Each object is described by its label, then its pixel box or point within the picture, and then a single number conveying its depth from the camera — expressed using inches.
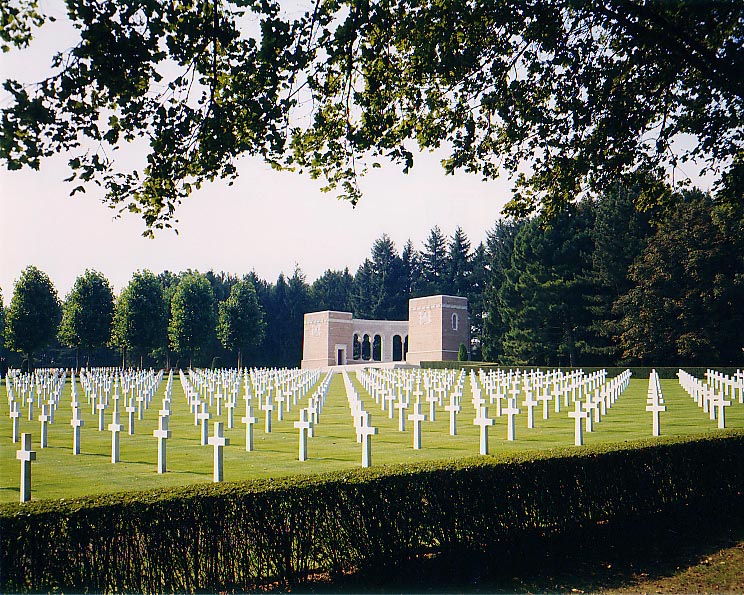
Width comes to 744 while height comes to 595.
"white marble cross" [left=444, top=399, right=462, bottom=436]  545.5
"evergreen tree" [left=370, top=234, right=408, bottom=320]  3286.7
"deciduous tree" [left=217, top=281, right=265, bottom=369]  2326.5
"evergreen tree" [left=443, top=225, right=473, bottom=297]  3186.5
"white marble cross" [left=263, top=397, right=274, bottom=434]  555.5
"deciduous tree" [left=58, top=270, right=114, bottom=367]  1955.0
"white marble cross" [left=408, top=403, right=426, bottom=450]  456.8
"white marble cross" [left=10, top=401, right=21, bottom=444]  486.9
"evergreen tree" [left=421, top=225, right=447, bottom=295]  3257.9
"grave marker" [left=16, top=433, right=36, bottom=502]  278.0
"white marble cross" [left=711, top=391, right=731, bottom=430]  538.9
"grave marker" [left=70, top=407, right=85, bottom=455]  429.7
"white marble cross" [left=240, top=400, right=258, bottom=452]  454.6
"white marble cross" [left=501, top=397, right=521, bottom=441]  503.8
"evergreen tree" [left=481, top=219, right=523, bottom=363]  2351.1
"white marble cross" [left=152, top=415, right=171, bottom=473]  356.5
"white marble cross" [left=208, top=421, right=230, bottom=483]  319.0
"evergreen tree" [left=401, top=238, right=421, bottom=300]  3356.3
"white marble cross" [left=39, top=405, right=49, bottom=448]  465.7
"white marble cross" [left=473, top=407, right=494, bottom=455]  404.2
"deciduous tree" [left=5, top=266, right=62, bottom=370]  1745.8
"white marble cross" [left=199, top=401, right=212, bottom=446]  468.2
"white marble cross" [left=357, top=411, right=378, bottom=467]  337.7
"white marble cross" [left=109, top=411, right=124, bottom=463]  406.6
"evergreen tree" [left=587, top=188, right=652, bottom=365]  1758.1
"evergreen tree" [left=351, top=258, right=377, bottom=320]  3316.9
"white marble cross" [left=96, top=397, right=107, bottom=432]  538.6
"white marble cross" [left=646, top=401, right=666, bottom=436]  507.5
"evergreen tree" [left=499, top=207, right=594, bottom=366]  1866.4
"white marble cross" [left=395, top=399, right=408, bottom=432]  537.3
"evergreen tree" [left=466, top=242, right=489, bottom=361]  2810.0
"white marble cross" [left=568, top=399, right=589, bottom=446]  450.2
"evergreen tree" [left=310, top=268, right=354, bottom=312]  3476.9
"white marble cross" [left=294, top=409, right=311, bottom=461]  396.8
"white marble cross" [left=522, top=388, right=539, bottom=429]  589.9
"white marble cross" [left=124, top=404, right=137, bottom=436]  527.1
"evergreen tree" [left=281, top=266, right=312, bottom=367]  3265.3
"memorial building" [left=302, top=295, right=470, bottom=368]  2581.2
